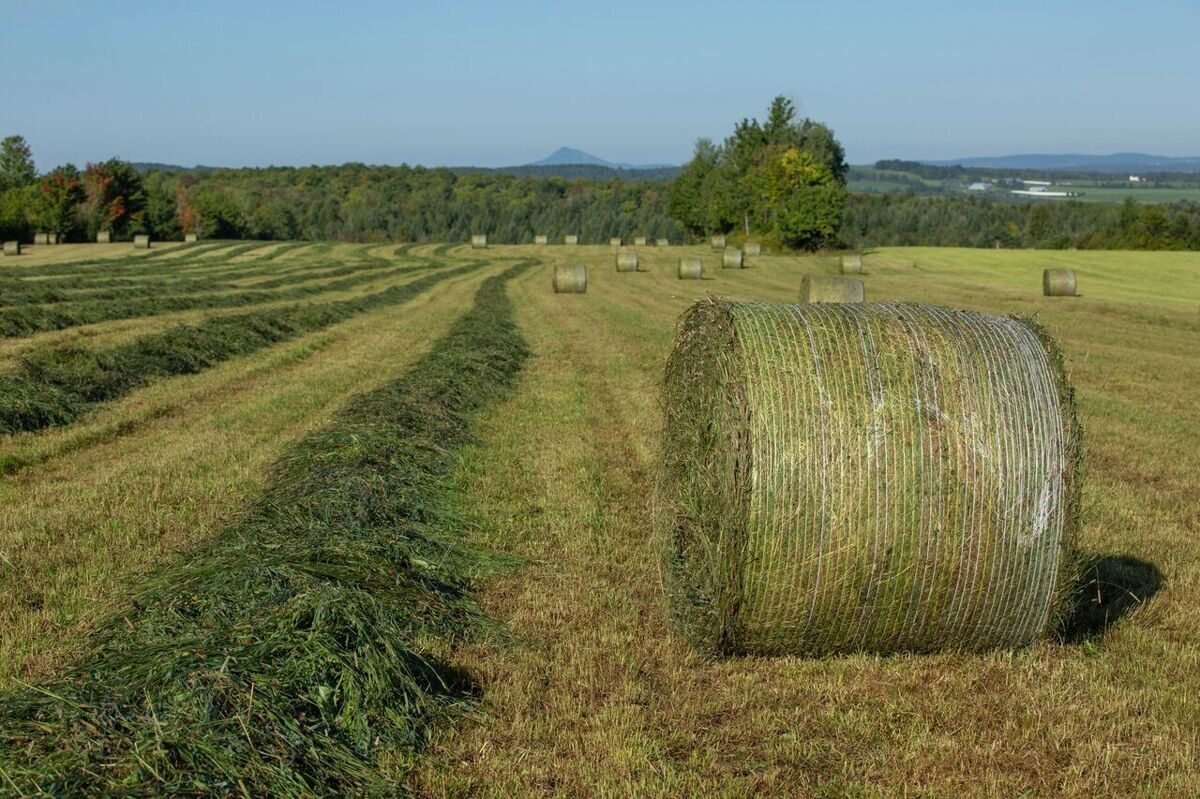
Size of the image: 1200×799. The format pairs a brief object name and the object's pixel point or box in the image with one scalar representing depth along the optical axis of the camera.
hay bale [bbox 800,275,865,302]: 26.50
